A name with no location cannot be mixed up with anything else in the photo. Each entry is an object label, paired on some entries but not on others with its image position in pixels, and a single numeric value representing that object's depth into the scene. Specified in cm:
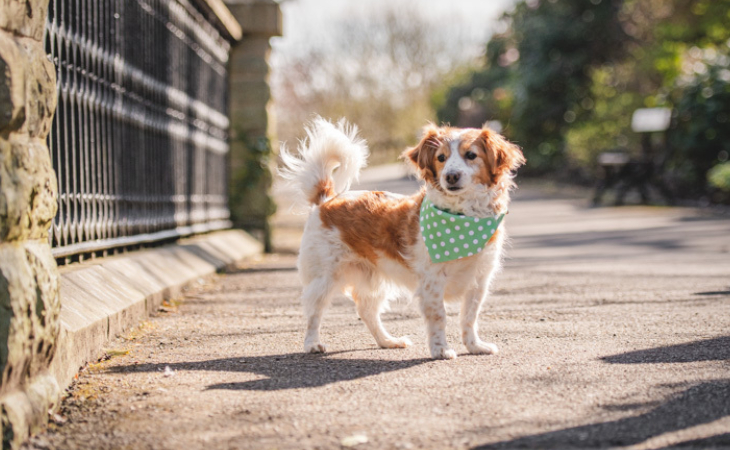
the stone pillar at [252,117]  1089
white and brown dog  467
